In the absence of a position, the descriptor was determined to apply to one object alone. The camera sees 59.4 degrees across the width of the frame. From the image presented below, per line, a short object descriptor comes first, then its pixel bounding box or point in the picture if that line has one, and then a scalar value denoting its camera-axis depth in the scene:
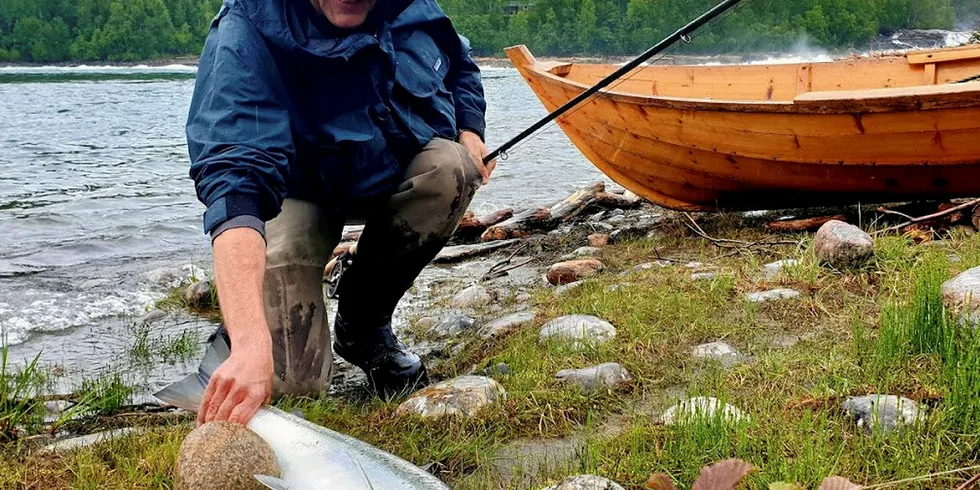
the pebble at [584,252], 6.03
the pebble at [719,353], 3.23
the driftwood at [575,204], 7.69
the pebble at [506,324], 4.12
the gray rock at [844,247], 4.05
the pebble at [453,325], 4.56
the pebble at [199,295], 5.70
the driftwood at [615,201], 8.12
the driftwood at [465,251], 6.76
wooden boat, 5.02
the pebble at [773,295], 3.82
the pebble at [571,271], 5.30
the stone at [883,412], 2.29
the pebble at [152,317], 5.39
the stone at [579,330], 3.52
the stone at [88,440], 2.75
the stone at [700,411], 2.33
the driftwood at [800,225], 5.64
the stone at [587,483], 2.05
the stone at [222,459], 2.16
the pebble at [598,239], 6.40
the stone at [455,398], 2.91
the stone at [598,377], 3.06
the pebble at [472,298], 5.15
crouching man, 2.38
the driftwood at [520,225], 7.38
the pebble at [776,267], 4.19
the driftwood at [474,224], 7.65
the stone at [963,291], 2.84
